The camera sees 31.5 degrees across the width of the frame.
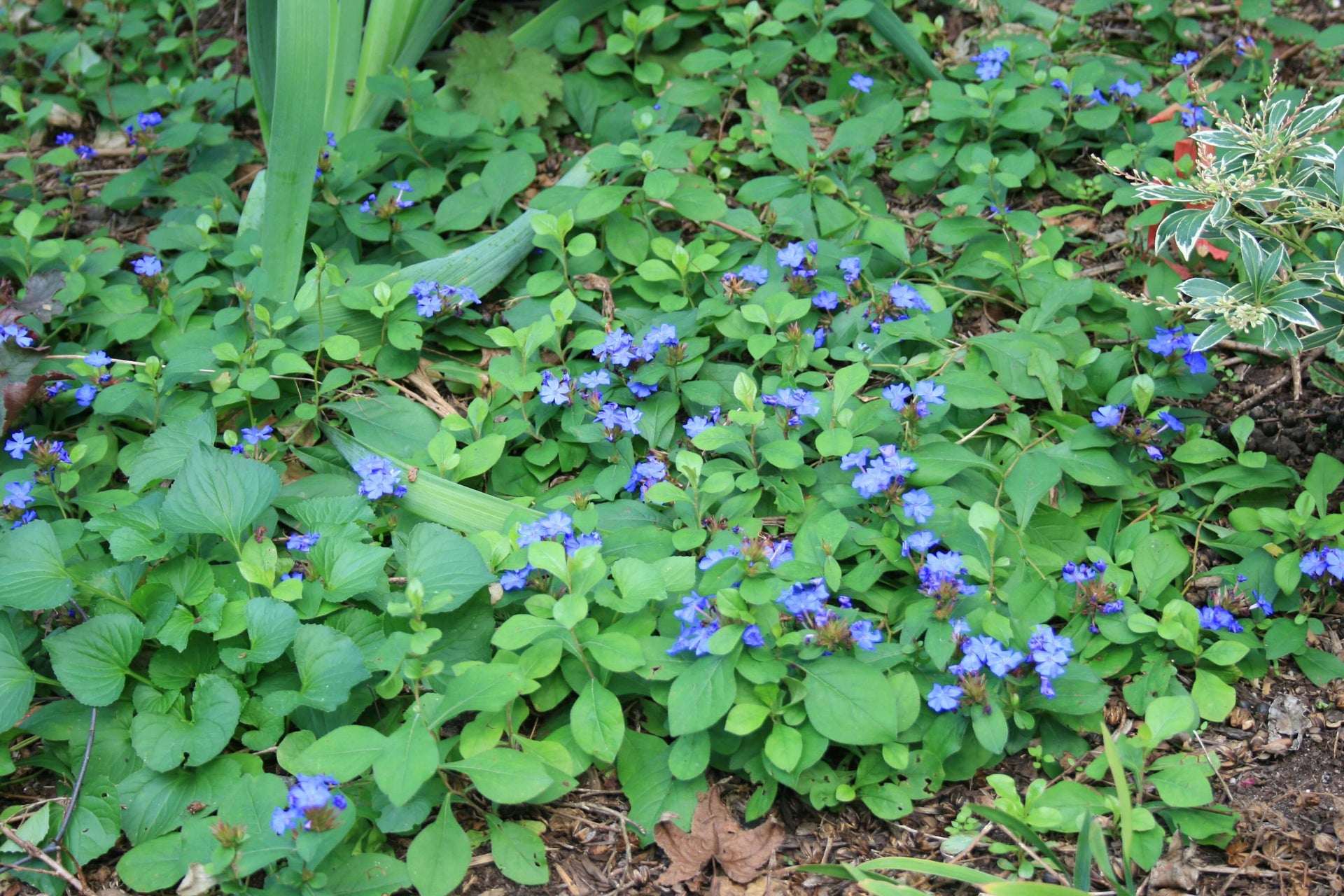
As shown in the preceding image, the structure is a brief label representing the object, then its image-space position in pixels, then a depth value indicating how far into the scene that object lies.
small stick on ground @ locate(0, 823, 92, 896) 1.28
